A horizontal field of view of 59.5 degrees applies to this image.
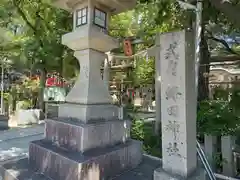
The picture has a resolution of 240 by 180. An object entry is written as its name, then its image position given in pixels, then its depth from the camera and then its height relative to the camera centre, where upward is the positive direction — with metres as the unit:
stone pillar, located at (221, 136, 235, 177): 4.10 -1.21
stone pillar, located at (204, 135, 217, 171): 4.31 -1.10
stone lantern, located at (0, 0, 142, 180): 3.50 -0.50
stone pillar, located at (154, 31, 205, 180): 2.74 -0.18
